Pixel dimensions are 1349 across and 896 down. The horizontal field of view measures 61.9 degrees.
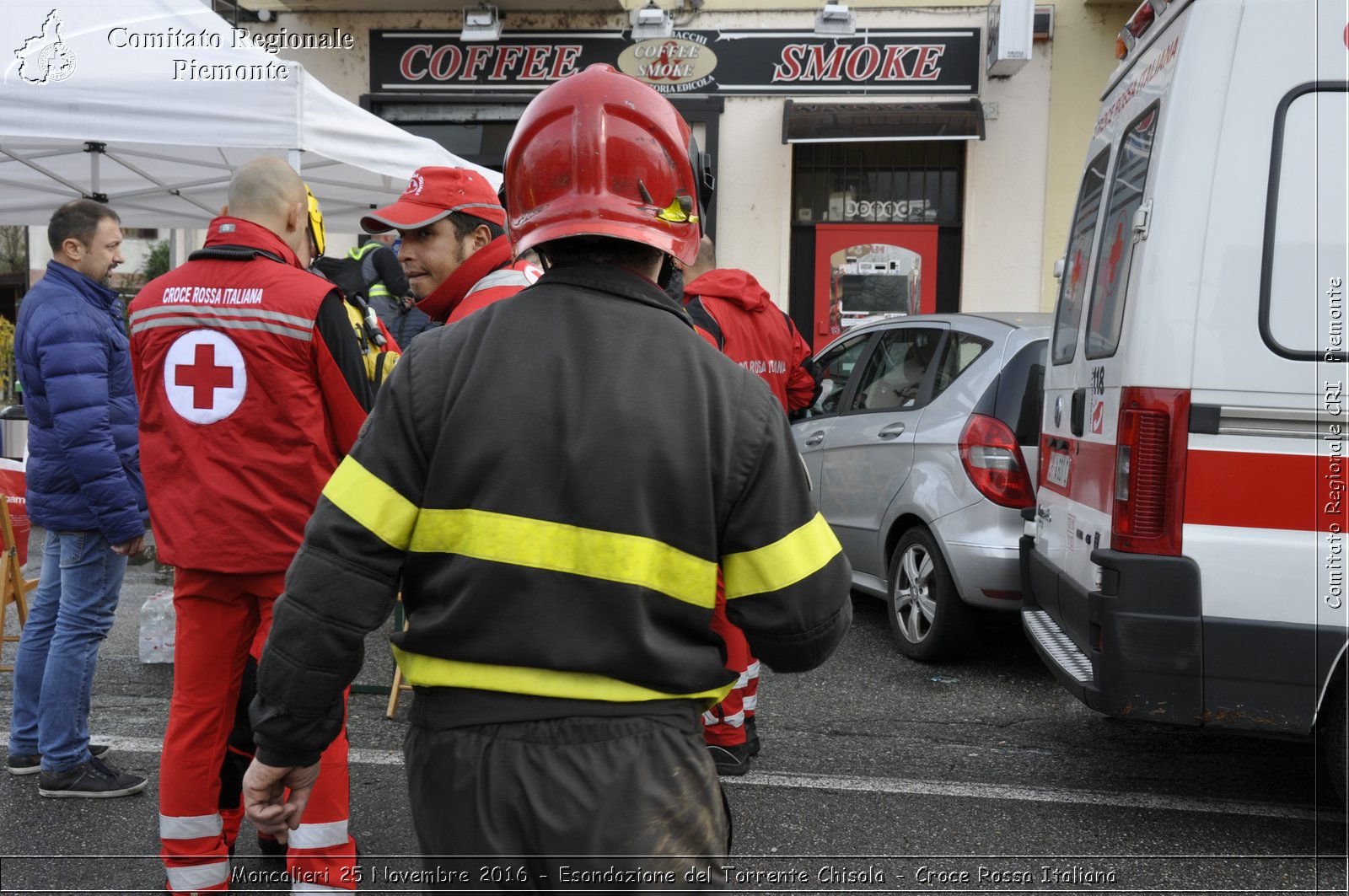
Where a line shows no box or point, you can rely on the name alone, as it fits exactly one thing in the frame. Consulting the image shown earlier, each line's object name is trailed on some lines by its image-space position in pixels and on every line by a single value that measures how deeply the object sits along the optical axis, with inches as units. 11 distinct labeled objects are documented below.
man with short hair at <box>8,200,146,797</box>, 144.4
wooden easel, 191.3
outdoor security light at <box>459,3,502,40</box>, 445.7
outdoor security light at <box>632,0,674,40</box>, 438.0
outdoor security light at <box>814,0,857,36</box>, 428.5
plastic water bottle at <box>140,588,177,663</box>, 202.7
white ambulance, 125.4
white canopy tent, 198.2
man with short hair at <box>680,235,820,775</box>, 160.9
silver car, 198.7
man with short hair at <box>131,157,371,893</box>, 114.4
